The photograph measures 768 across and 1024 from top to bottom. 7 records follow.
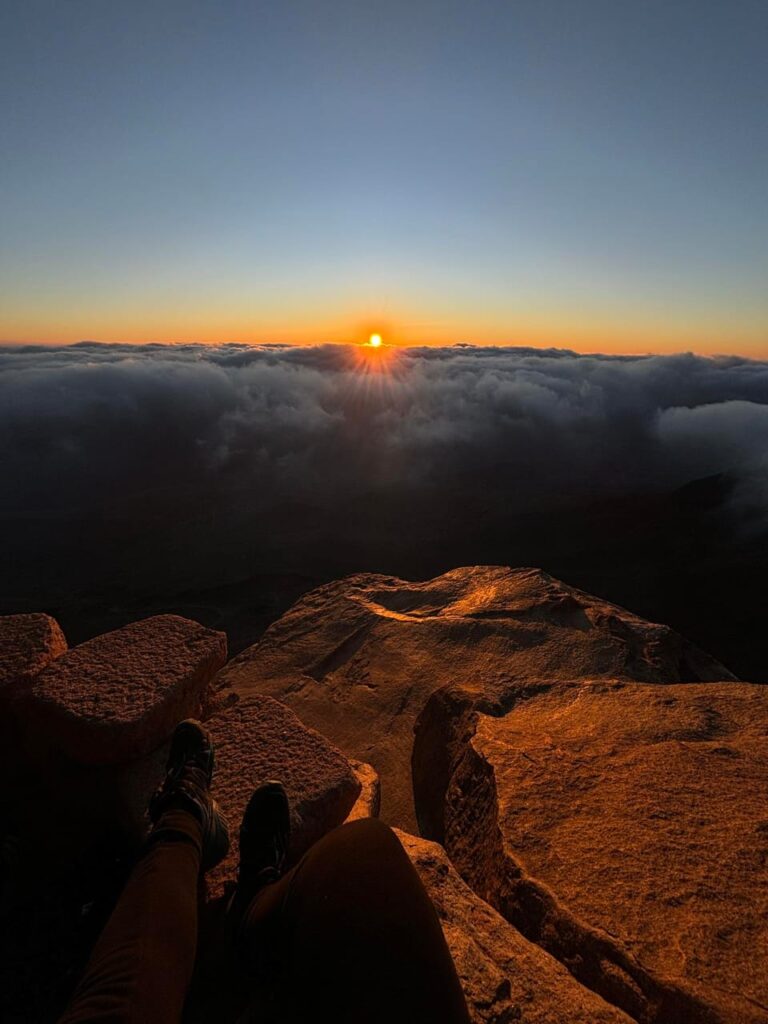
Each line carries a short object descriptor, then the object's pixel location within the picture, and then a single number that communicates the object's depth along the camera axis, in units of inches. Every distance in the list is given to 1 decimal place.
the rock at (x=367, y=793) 101.5
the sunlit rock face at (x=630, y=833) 59.4
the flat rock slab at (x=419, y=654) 150.3
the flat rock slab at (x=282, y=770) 85.8
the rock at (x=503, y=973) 57.5
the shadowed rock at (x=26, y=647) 102.0
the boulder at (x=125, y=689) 91.4
